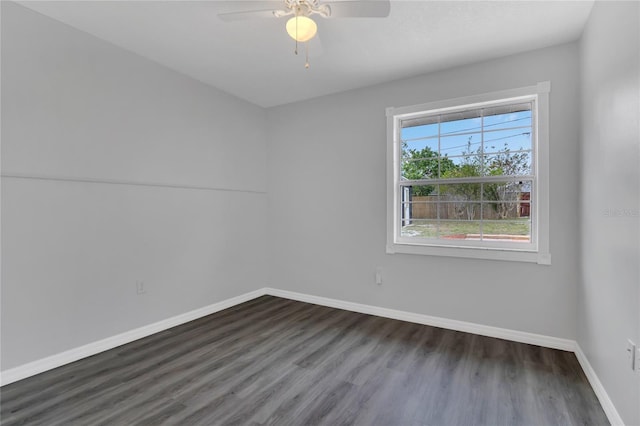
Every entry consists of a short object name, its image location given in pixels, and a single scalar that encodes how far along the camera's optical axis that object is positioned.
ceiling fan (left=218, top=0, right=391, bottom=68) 1.74
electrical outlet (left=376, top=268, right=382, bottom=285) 3.41
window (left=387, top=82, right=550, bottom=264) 2.73
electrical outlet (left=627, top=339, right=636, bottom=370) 1.44
